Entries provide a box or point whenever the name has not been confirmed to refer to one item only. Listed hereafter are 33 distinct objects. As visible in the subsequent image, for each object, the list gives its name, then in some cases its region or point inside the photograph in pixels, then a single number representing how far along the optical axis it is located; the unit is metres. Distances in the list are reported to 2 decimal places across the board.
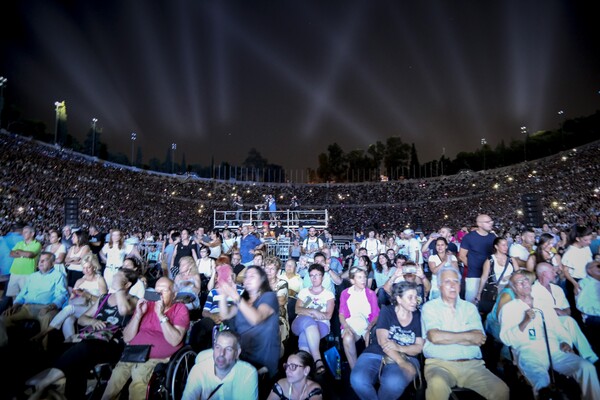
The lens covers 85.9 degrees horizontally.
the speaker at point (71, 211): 11.32
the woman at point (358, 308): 4.57
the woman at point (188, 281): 5.03
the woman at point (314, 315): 4.37
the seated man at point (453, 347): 2.96
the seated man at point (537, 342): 3.02
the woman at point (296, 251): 10.93
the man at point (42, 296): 4.63
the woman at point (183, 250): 8.03
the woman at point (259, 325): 3.39
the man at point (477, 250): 5.67
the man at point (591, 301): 4.59
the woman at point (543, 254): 5.09
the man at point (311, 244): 10.40
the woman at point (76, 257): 6.44
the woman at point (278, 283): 4.96
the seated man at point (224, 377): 2.81
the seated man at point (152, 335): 3.26
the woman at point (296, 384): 3.00
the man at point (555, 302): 3.37
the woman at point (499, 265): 5.42
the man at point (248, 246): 9.09
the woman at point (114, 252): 6.48
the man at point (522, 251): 5.63
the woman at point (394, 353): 3.29
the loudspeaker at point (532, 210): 9.46
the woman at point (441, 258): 6.60
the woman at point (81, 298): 4.51
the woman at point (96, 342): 3.20
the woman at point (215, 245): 9.38
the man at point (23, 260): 5.48
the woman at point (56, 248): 6.29
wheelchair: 3.07
